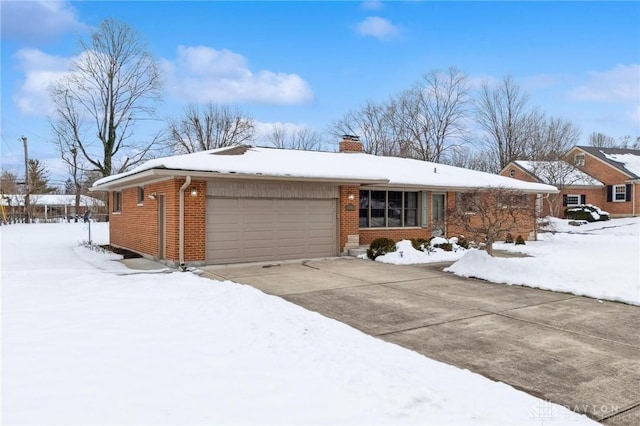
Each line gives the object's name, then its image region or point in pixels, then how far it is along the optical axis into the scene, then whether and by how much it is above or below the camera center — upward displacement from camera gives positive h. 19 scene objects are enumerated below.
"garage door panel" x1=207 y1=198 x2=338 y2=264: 11.88 -0.60
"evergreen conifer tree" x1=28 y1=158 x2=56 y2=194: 43.69 +3.73
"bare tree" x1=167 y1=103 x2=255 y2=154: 38.69 +7.45
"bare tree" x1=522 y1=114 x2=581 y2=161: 35.19 +5.91
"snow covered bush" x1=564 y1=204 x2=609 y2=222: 30.14 -0.43
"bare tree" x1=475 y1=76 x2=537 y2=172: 41.44 +8.69
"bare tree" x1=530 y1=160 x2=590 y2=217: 31.64 +2.39
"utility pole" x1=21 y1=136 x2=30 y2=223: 34.31 +1.30
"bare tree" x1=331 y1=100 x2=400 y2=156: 40.69 +7.95
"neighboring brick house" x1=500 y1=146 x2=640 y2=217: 31.75 +2.21
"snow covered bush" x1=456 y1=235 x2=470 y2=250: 15.23 -1.26
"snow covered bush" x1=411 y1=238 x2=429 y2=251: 14.24 -1.21
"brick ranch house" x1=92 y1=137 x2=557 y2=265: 11.45 +0.15
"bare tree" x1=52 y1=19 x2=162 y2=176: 31.30 +8.73
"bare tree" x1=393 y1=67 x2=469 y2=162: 40.81 +9.09
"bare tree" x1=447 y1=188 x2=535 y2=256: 11.16 -0.09
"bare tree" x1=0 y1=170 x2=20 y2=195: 40.26 +2.67
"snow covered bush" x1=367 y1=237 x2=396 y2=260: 13.26 -1.23
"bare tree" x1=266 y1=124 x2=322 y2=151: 43.22 +7.18
